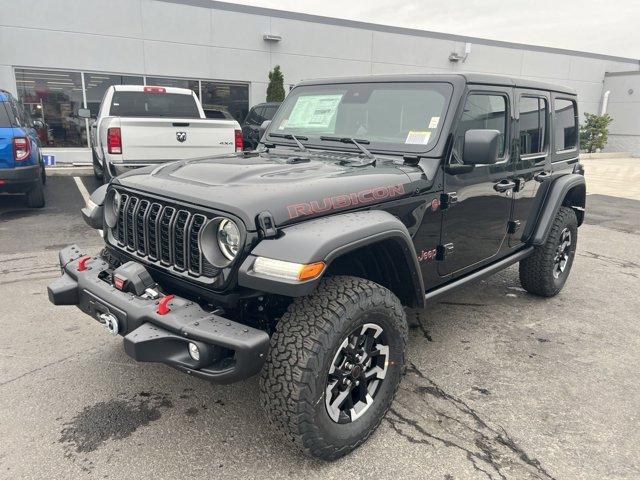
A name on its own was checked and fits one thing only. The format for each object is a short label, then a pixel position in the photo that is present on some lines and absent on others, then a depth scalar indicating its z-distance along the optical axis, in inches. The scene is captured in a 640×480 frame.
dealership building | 499.5
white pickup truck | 265.7
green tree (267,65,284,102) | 590.9
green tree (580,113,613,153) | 861.8
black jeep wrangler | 87.6
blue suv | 284.4
